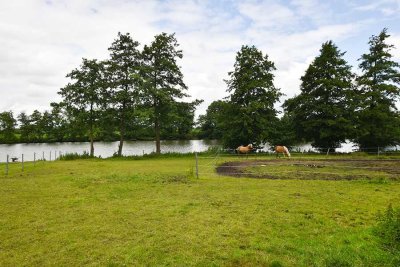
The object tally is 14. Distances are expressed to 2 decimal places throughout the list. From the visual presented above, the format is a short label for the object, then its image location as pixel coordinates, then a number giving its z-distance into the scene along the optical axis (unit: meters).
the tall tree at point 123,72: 36.22
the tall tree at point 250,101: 35.28
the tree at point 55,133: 84.34
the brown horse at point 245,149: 30.04
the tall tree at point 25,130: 86.47
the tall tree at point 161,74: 35.31
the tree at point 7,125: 86.62
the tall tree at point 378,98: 31.91
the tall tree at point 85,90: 36.75
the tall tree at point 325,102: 32.19
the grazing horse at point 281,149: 28.50
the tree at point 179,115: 35.44
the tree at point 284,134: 36.19
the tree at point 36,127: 87.35
